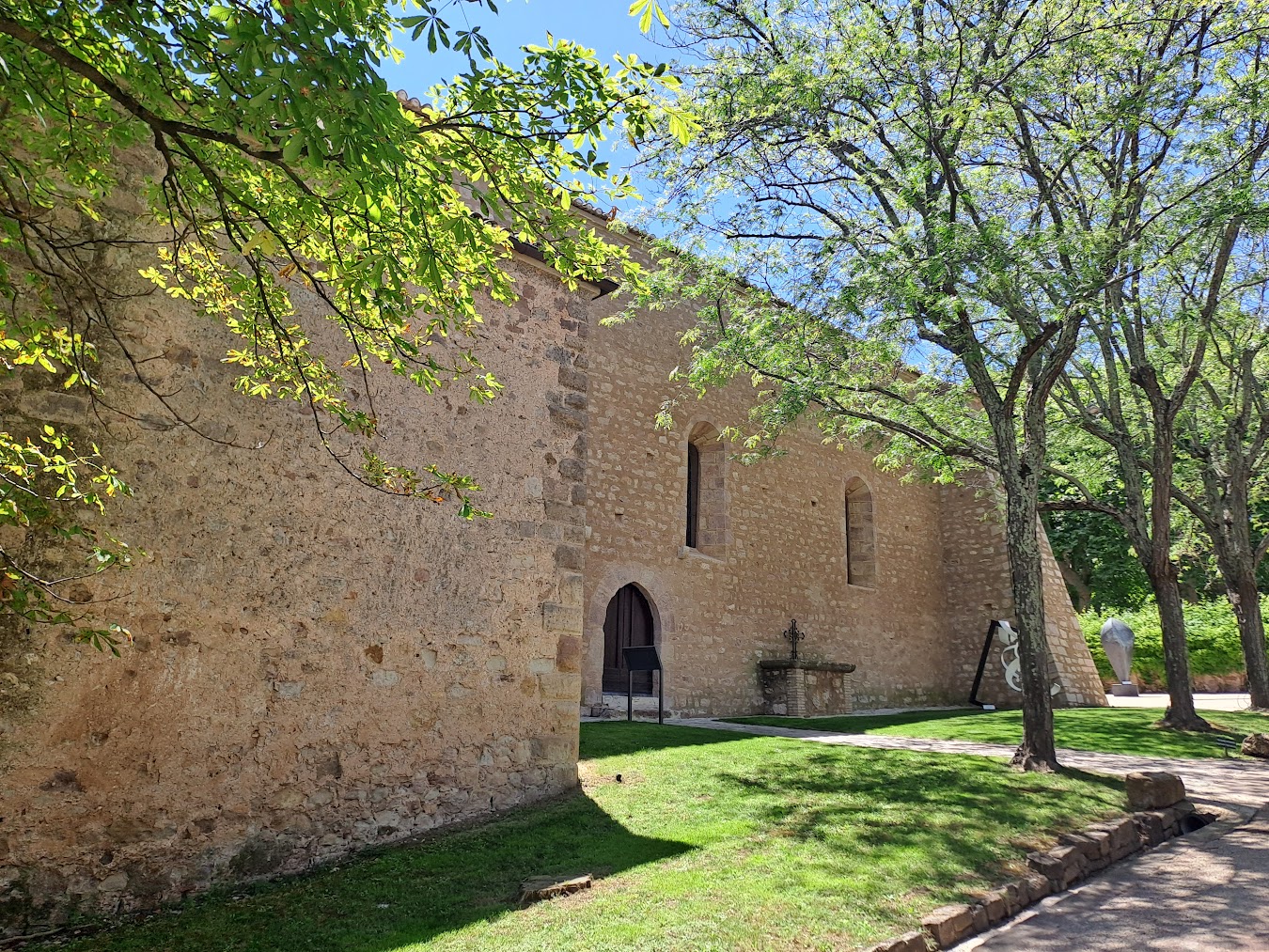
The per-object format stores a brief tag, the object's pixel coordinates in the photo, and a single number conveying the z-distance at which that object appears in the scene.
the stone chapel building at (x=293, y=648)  4.09
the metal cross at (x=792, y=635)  14.59
